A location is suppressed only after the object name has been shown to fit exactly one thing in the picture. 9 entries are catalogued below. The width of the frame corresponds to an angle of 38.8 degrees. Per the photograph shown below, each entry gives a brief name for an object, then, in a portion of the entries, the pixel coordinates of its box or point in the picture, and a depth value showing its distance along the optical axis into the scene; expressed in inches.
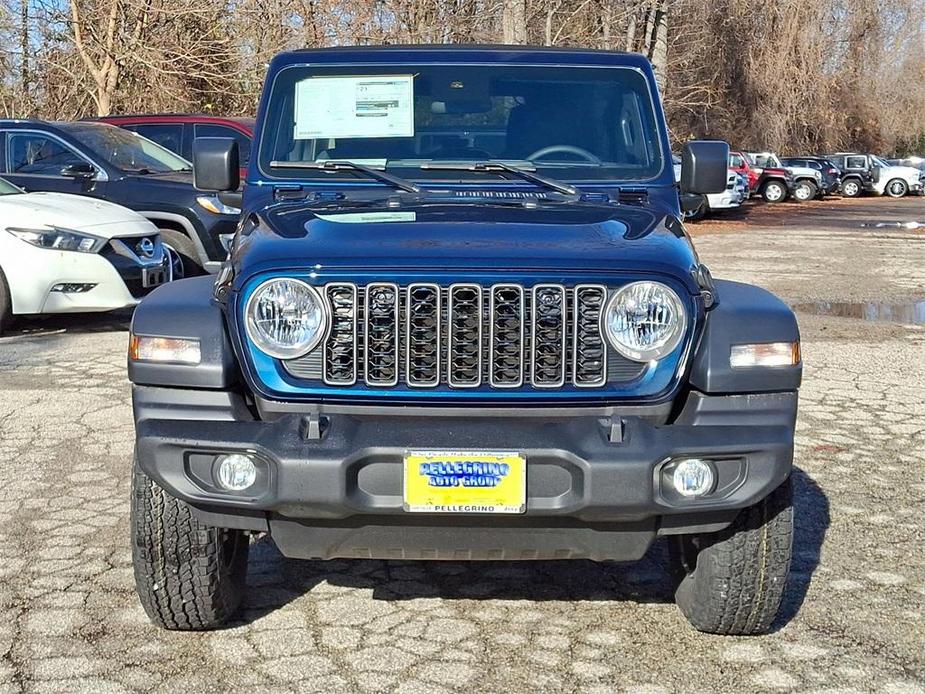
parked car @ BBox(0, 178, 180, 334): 390.6
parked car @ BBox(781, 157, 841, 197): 1771.7
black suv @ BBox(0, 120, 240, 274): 469.4
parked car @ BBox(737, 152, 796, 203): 1692.9
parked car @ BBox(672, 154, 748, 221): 1262.3
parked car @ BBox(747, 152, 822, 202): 1739.7
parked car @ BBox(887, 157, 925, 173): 2021.4
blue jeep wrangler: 142.9
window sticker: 199.6
